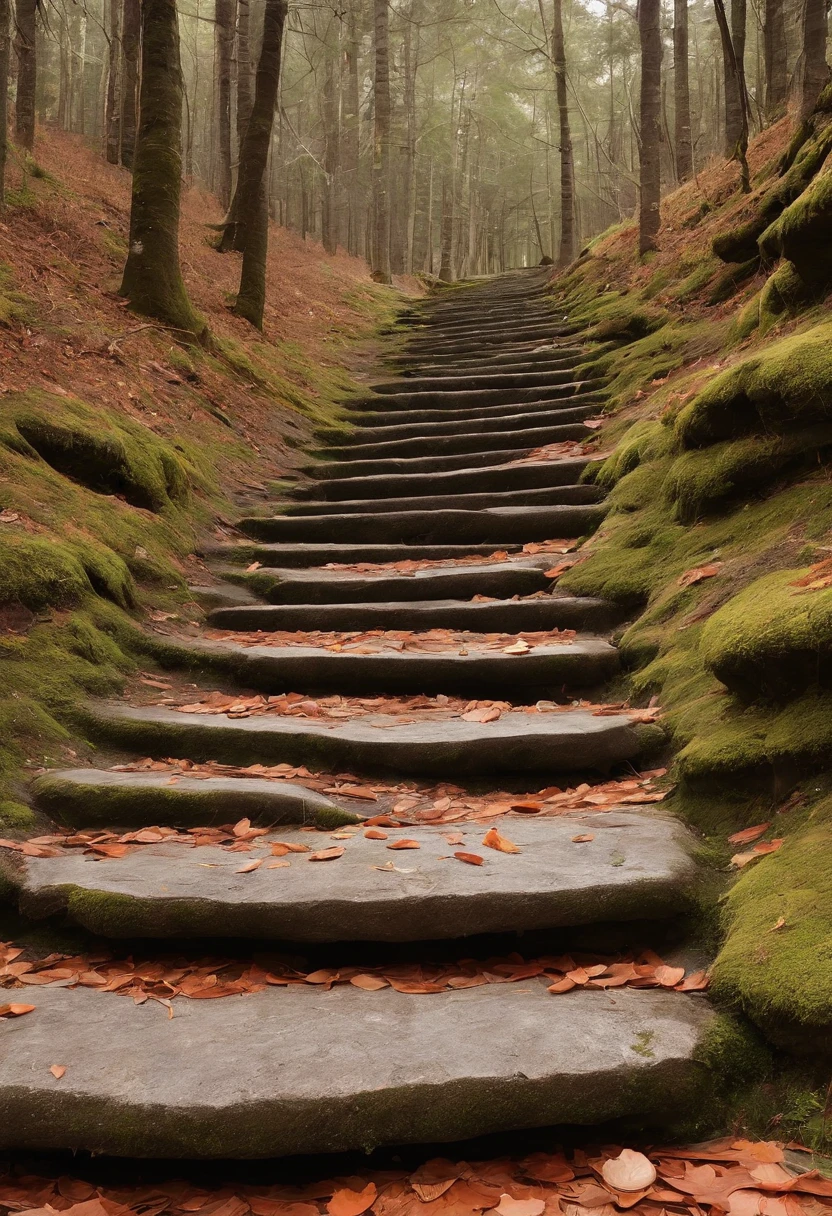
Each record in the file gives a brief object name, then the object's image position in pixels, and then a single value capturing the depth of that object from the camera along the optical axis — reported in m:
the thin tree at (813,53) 5.70
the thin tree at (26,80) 11.01
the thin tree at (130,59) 12.39
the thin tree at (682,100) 14.15
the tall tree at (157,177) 7.02
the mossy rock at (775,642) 2.38
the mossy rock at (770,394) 3.32
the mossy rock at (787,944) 1.65
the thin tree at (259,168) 8.98
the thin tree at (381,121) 16.73
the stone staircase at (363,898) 1.64
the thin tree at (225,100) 15.20
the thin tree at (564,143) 15.50
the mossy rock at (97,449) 4.58
